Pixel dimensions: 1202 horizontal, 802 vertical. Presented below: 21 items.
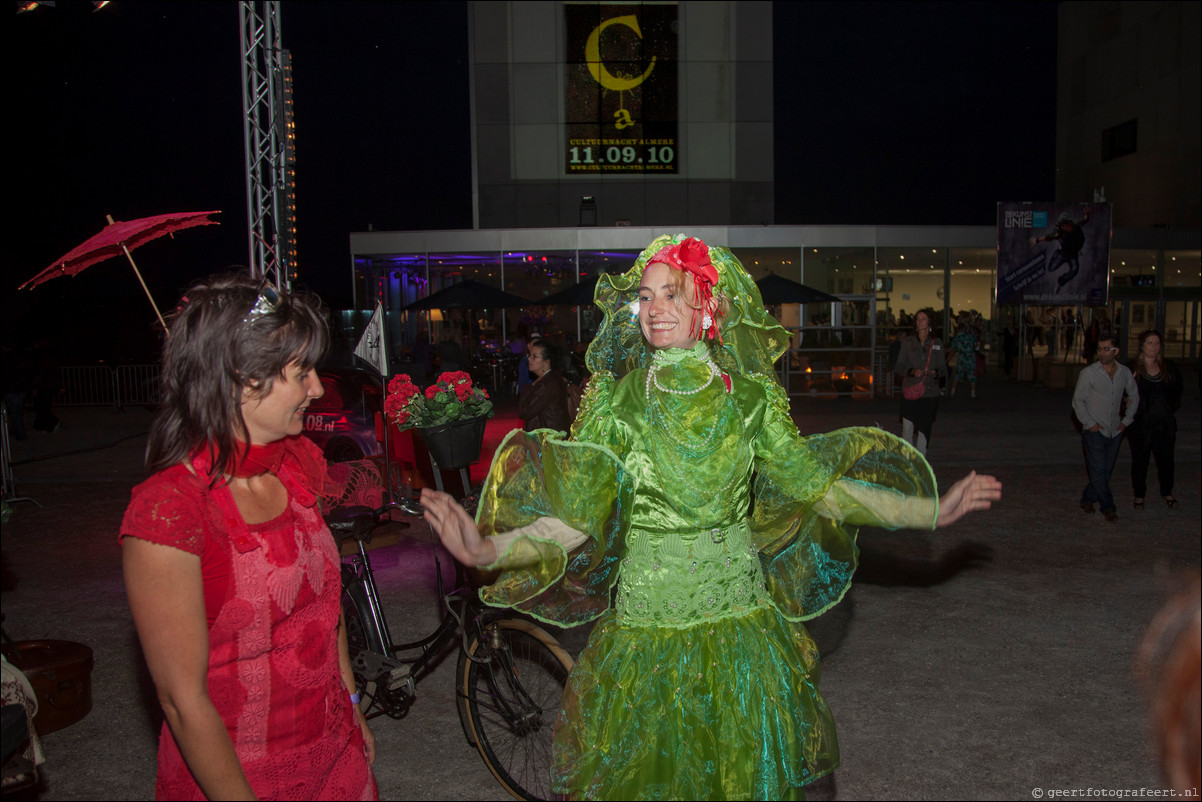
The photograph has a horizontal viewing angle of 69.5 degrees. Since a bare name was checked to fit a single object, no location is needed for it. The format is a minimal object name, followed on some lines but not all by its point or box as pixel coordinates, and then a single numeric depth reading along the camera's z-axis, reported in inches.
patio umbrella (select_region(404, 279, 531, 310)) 719.1
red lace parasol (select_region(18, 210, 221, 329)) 109.2
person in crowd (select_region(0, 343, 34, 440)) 589.3
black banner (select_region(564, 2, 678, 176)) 1013.8
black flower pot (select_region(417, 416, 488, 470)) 160.2
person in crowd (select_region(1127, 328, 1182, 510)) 330.3
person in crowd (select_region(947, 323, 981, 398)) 818.2
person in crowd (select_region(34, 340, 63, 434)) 641.6
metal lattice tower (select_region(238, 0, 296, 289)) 388.8
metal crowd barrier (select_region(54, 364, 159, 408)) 795.4
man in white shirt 319.9
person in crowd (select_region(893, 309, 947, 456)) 407.5
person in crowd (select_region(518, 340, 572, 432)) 299.1
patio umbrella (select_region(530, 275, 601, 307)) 682.5
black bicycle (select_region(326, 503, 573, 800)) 140.6
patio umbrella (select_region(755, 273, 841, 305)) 689.0
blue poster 761.0
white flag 249.6
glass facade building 813.9
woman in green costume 93.0
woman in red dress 61.1
